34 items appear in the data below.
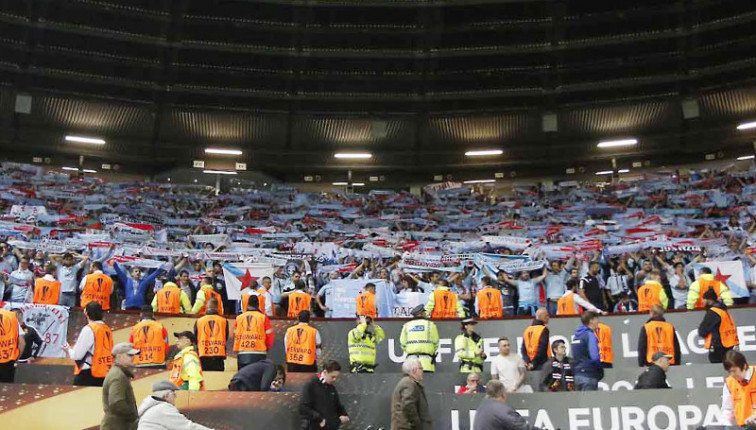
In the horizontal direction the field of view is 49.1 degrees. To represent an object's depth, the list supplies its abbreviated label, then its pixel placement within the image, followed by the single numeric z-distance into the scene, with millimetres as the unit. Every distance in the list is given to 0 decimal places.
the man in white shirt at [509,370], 13312
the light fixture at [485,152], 36906
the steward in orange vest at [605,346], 15164
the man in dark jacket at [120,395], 9391
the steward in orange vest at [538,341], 14398
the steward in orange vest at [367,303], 17656
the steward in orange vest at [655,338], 13789
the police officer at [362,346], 15320
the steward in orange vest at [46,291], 16422
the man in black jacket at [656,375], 12062
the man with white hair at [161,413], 8898
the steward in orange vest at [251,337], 15016
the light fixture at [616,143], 35625
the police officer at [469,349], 15141
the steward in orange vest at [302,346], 15031
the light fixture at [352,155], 37375
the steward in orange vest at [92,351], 12555
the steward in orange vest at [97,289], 17453
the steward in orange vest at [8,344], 12906
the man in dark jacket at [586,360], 13438
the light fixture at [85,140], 35188
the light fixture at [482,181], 37688
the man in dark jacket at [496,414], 9422
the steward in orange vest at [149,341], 14461
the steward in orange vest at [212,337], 14922
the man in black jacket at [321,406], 12023
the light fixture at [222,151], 36594
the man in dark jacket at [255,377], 12859
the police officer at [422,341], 15289
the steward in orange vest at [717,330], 14148
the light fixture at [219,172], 36781
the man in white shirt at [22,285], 17828
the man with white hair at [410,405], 11258
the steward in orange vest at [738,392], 9922
